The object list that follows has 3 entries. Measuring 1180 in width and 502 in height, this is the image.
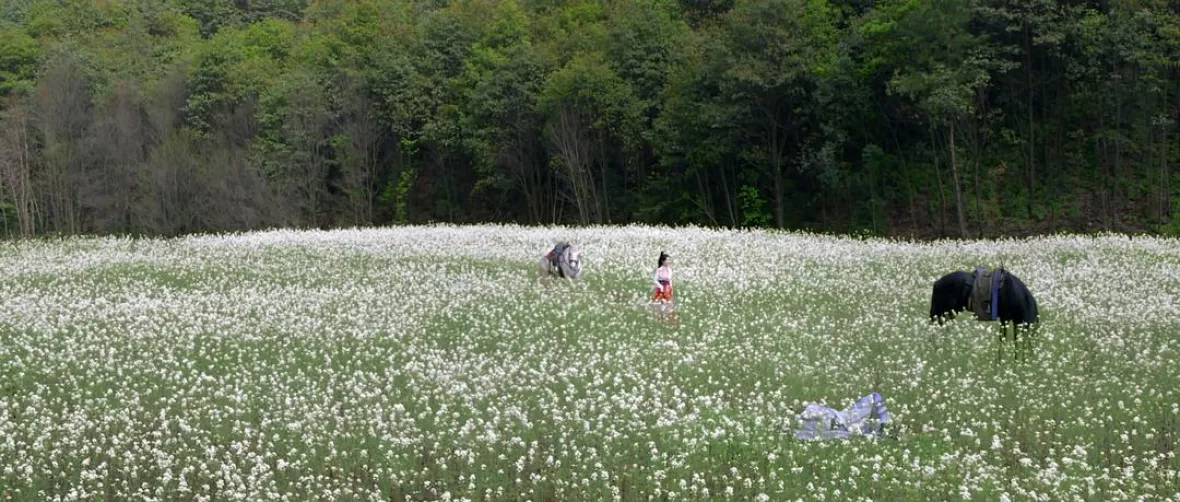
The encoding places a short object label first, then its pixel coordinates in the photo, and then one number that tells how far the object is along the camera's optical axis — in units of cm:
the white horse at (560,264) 2769
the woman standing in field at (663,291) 2298
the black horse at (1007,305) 1889
